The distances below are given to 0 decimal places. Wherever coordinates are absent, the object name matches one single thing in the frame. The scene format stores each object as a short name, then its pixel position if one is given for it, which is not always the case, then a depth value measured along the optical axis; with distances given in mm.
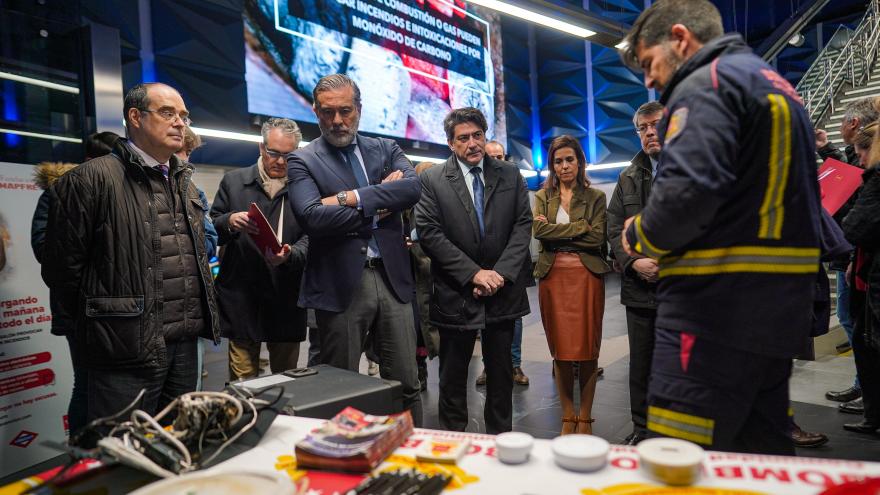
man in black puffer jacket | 1783
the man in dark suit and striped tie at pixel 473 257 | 2402
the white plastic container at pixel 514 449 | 944
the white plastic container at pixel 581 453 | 893
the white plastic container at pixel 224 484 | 802
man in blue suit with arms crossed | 2084
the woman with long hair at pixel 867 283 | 2354
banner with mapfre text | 2600
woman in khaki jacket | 2727
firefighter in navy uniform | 1157
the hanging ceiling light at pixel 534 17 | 5102
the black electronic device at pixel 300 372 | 1569
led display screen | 6621
